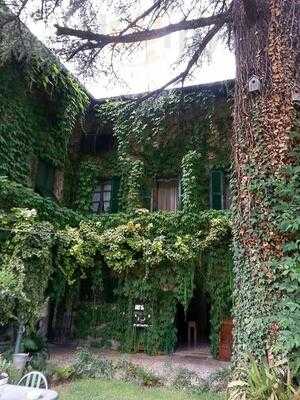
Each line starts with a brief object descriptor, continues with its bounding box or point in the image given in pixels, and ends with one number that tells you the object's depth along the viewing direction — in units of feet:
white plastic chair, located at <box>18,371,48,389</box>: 14.73
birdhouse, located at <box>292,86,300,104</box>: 17.71
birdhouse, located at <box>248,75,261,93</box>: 18.48
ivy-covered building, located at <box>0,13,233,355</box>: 32.65
